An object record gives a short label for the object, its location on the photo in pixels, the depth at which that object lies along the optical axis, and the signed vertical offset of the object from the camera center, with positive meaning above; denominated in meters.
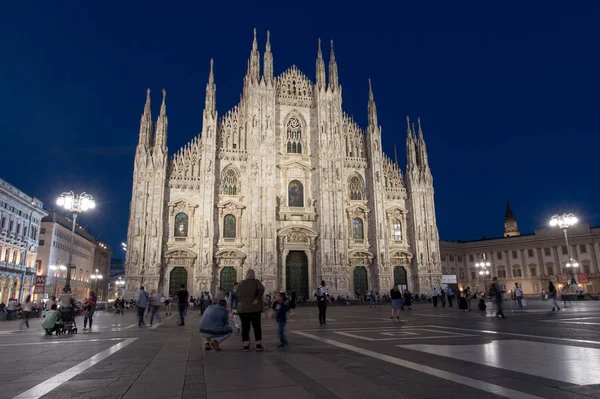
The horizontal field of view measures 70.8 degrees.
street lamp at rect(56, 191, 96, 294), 22.88 +5.00
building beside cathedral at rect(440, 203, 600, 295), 60.09 +4.66
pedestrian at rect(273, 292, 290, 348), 8.70 -0.42
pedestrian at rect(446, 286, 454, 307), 28.16 -0.32
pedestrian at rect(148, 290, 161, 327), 16.53 -0.33
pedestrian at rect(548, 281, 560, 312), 19.77 -0.28
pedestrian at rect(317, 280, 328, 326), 14.87 -0.46
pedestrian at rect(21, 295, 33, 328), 18.28 -0.51
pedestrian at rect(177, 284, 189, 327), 16.69 -0.28
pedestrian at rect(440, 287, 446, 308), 28.28 -0.61
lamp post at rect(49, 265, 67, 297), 57.82 +3.36
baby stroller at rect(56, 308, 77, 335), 13.55 -0.87
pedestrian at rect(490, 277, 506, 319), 15.77 -0.23
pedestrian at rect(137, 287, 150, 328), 15.45 -0.38
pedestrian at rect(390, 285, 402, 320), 16.38 -0.37
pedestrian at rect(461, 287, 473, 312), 22.50 -0.59
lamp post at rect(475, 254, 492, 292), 47.69 +2.67
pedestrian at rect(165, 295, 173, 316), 26.87 -0.82
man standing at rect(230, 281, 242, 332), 13.41 -0.59
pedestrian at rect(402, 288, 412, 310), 25.94 -0.53
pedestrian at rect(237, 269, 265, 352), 8.38 -0.20
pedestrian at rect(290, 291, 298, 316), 19.23 -0.40
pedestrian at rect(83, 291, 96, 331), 15.55 -0.46
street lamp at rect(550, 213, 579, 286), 32.28 +5.10
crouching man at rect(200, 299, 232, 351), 8.47 -0.70
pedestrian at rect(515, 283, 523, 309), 23.90 -0.42
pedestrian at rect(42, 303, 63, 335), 13.11 -0.82
